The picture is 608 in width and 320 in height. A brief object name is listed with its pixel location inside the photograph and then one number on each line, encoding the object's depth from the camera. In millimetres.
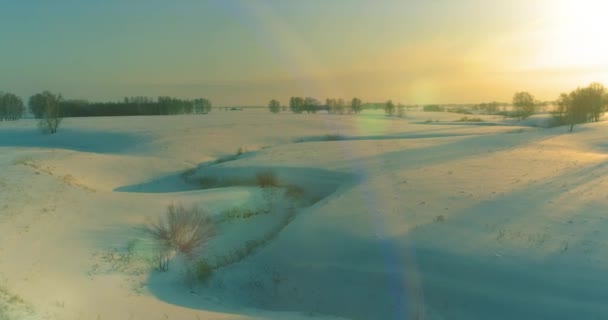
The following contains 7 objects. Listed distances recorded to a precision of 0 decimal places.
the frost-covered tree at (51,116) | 60500
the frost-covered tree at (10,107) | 122562
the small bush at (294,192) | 26081
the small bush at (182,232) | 16469
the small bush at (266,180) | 28703
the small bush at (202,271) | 13448
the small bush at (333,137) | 60306
